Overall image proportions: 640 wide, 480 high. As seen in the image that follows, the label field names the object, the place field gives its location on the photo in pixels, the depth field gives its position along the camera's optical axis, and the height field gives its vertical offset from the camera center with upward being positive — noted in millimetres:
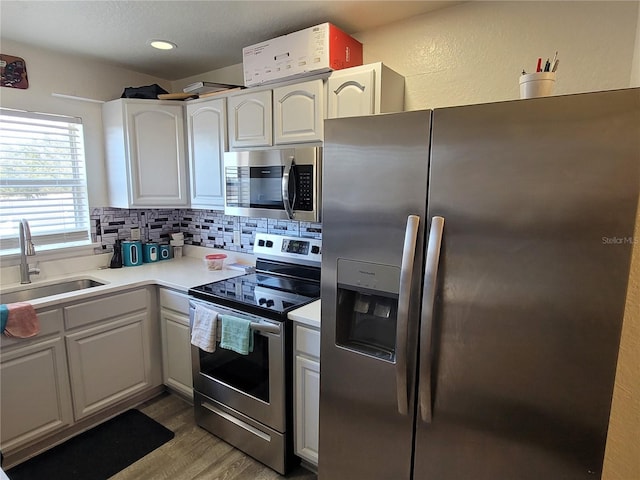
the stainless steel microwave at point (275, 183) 1927 +60
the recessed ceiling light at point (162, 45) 2237 +923
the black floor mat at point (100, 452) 1896 -1456
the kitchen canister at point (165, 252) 3006 -494
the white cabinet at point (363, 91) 1771 +522
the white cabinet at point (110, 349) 2113 -974
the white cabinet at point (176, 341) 2332 -979
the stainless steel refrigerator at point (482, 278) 923 -244
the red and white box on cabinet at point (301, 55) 1856 +754
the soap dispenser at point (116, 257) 2742 -492
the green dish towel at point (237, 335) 1855 -730
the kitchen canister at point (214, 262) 2674 -504
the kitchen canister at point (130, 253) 2799 -474
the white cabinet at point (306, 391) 1725 -956
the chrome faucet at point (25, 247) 2262 -350
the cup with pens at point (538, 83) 1069 +336
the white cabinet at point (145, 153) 2578 +284
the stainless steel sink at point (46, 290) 2253 -653
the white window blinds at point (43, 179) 2289 +77
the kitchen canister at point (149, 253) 2918 -486
